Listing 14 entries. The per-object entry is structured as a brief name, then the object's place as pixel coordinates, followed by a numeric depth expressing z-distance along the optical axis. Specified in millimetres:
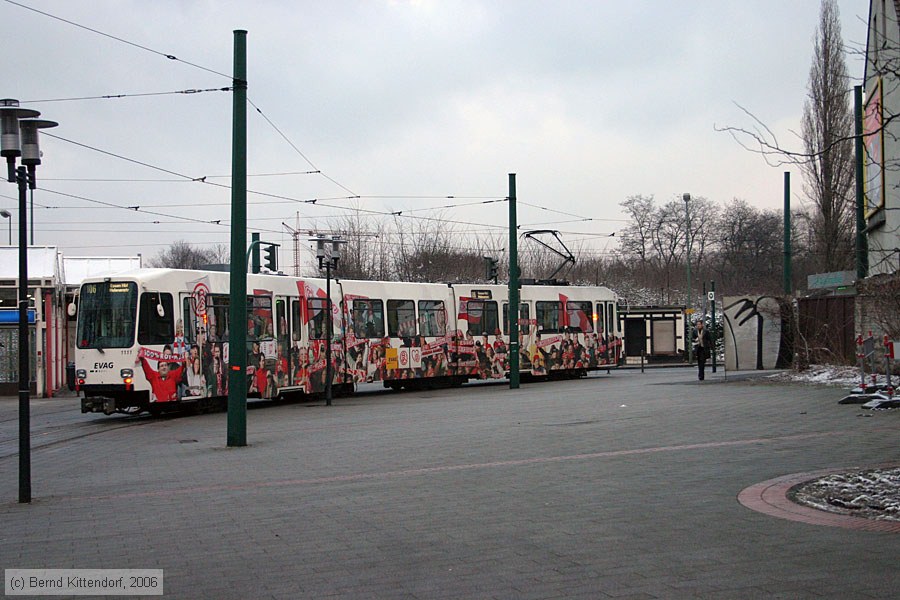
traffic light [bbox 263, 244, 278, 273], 32566
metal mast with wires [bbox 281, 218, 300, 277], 57344
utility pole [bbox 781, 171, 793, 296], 33156
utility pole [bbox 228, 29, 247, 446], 14930
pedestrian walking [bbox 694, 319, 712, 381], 29484
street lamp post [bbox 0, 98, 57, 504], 10078
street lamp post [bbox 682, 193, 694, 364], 48562
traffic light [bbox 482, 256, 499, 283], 37569
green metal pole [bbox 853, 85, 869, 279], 24172
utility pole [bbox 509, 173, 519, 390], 29297
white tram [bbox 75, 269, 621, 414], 21438
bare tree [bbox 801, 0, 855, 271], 36372
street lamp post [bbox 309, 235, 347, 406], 25062
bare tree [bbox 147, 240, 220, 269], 86188
